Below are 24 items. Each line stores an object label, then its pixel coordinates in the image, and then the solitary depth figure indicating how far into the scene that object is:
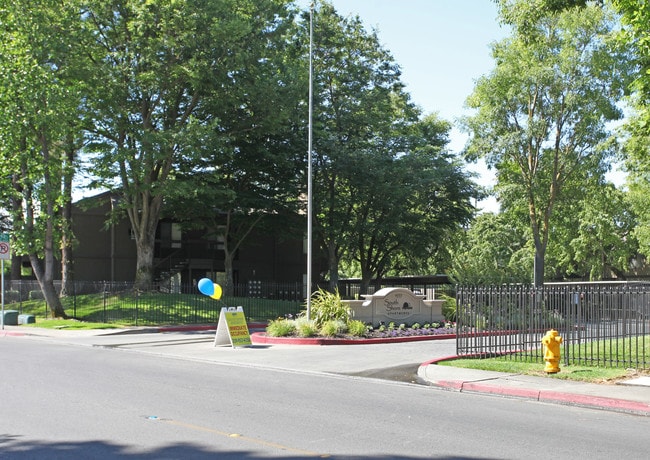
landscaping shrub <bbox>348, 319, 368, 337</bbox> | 22.31
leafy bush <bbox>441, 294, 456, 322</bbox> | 27.91
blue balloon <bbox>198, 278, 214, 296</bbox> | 20.58
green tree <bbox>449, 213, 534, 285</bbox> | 59.27
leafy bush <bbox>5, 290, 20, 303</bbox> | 40.91
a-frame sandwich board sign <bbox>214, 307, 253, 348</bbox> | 20.75
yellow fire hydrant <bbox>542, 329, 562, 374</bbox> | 13.91
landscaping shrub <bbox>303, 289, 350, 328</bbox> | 22.95
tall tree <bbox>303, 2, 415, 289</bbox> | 42.25
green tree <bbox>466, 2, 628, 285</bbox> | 33.84
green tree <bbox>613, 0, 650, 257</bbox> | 14.39
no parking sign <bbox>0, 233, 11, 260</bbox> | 28.69
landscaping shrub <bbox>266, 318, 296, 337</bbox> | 22.22
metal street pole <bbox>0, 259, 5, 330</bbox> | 28.30
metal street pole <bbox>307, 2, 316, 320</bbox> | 23.15
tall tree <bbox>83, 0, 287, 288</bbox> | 31.12
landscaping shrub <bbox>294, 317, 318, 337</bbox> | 21.96
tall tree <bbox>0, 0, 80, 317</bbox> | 28.23
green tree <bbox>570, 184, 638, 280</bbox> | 56.53
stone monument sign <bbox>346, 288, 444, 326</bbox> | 24.70
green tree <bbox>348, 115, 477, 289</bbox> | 40.50
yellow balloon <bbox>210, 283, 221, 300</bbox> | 21.22
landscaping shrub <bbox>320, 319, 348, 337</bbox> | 21.89
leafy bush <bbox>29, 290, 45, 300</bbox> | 40.06
